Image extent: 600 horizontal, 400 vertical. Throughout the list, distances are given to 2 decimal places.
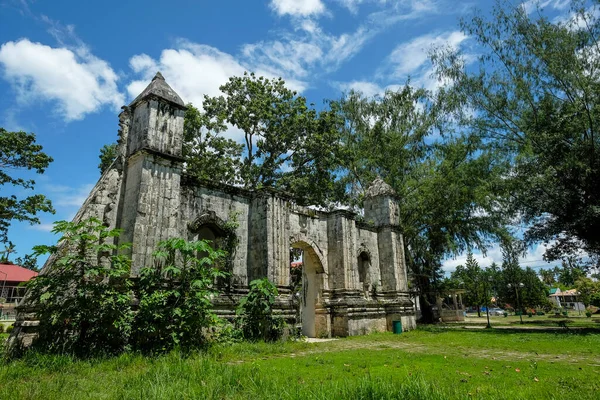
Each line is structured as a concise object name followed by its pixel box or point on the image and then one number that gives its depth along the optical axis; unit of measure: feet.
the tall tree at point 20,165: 52.80
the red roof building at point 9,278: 101.30
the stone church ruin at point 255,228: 30.01
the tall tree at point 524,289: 131.54
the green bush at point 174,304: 24.77
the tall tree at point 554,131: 50.55
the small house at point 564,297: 204.25
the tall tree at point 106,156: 73.51
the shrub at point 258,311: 32.30
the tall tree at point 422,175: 67.26
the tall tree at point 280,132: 70.74
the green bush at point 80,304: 22.27
